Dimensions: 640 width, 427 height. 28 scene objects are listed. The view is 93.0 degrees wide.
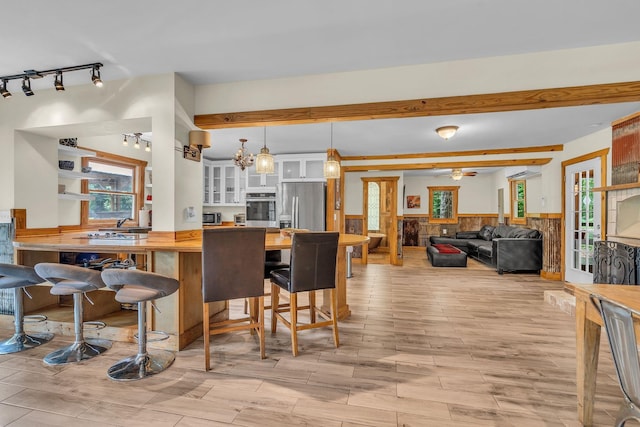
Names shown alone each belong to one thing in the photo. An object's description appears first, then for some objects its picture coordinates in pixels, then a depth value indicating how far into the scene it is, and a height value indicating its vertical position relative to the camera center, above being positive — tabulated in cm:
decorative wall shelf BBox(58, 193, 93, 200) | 376 +20
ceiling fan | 729 +97
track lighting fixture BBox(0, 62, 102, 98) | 267 +127
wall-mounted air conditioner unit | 638 +95
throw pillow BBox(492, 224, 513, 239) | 704 -43
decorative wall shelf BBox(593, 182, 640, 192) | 339 +32
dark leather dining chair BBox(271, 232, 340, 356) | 242 -47
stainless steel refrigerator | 561 +15
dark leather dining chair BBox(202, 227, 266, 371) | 222 -41
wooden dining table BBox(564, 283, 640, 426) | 162 -72
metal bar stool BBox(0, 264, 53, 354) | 250 -74
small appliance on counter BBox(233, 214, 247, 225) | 670 -12
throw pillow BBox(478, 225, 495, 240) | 799 -52
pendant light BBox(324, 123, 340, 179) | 409 +59
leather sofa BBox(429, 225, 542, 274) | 584 -75
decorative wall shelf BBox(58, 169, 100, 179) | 375 +48
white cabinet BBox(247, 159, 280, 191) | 608 +67
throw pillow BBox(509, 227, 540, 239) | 591 -40
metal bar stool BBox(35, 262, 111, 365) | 223 -59
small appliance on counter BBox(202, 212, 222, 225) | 665 -12
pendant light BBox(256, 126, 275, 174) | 373 +62
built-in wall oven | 601 +7
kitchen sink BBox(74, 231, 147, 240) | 304 -25
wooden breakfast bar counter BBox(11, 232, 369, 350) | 248 -42
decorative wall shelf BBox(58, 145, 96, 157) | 378 +79
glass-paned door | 454 -7
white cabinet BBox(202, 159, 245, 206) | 665 +62
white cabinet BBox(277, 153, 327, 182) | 582 +90
